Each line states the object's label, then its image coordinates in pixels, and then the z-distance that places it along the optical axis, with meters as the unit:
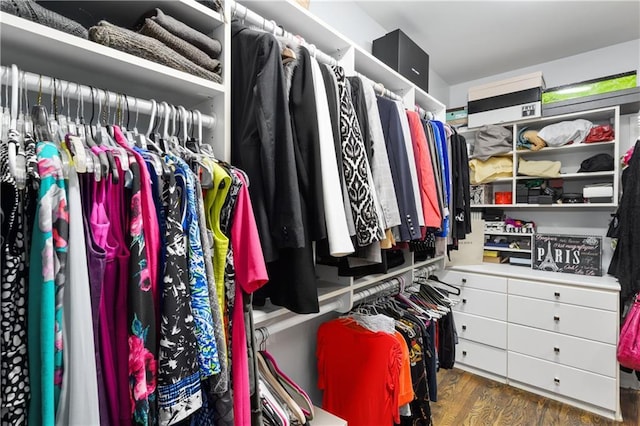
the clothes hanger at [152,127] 0.81
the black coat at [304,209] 0.90
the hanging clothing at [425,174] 1.44
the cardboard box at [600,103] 2.21
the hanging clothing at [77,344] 0.55
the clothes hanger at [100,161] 0.62
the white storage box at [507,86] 2.53
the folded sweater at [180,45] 0.82
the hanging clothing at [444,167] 1.68
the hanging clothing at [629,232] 2.03
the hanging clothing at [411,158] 1.31
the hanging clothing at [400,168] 1.26
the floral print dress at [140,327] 0.61
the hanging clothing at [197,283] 0.70
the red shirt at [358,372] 1.30
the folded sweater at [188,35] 0.83
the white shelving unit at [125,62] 0.68
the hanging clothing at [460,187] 1.93
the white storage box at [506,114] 2.53
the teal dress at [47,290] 0.52
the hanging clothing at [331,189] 0.91
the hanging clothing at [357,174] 1.01
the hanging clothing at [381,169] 1.14
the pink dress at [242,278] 0.79
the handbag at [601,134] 2.33
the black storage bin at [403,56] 1.87
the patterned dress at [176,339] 0.65
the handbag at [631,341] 1.88
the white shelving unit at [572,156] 2.29
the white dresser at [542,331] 2.03
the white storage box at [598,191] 2.28
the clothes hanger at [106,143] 0.63
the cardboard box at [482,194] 2.86
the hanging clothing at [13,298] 0.52
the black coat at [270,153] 0.85
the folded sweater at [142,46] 0.74
